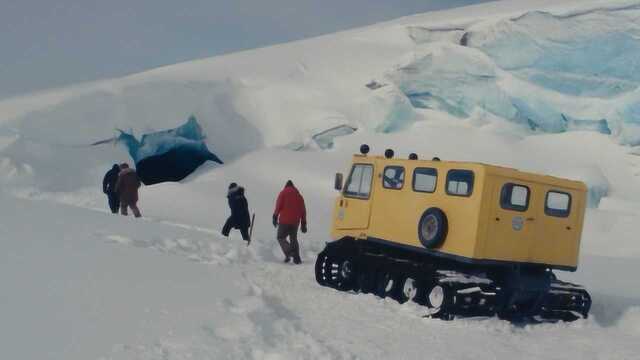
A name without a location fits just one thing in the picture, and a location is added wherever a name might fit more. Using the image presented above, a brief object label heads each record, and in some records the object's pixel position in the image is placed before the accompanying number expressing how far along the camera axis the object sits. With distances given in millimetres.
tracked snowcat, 8234
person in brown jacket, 13664
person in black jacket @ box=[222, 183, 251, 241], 12805
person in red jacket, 11172
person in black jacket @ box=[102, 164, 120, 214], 14234
